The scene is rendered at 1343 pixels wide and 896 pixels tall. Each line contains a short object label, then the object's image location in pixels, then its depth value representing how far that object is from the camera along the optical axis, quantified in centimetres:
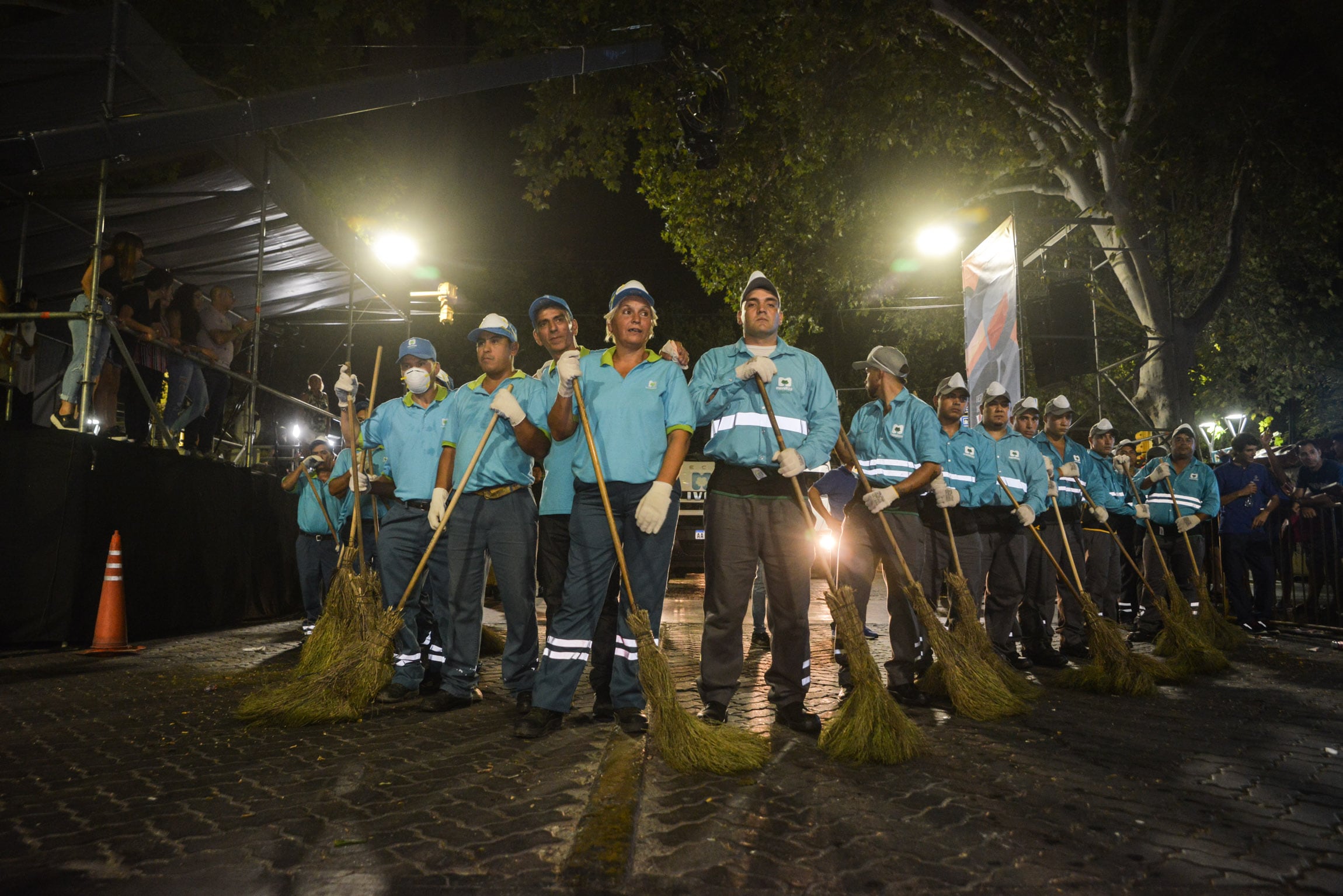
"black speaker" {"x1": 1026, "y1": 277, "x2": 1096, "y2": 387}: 1247
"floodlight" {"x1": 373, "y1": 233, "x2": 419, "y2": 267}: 1430
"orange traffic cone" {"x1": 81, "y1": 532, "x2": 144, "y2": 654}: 778
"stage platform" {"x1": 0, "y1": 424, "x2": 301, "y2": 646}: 766
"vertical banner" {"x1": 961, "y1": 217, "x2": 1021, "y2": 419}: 1192
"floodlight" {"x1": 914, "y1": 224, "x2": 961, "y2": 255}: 1567
